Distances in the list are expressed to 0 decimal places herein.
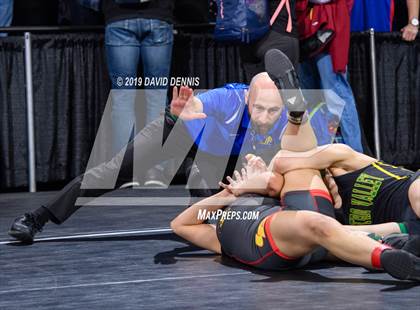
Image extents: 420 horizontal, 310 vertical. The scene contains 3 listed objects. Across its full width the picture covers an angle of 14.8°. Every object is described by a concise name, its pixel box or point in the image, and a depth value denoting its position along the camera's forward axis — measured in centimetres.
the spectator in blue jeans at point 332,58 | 1155
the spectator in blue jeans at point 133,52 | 1133
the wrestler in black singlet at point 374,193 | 731
